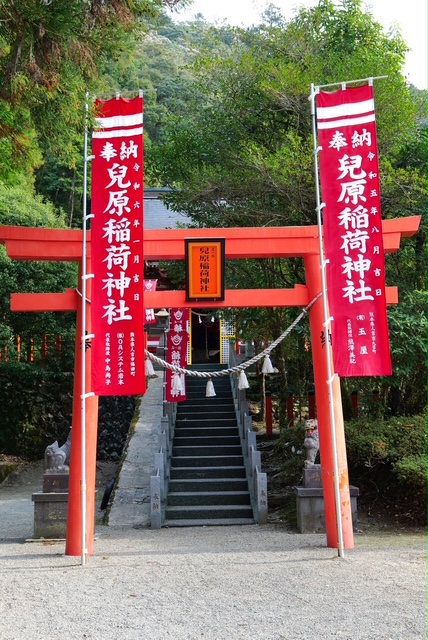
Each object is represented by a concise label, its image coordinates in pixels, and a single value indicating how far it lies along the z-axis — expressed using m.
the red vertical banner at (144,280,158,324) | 16.27
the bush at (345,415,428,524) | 10.25
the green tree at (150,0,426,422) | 11.95
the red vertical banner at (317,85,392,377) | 7.96
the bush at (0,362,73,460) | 18.45
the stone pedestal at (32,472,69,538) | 10.17
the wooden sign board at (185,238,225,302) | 8.63
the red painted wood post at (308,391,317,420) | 15.22
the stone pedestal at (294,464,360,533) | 10.10
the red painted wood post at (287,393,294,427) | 16.42
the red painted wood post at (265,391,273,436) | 16.88
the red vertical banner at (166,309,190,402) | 16.84
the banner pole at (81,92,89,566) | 7.80
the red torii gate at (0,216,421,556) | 8.45
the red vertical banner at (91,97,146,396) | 7.85
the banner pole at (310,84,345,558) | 7.87
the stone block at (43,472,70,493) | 10.39
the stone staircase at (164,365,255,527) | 12.24
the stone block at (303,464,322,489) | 10.12
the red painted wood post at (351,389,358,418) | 13.94
